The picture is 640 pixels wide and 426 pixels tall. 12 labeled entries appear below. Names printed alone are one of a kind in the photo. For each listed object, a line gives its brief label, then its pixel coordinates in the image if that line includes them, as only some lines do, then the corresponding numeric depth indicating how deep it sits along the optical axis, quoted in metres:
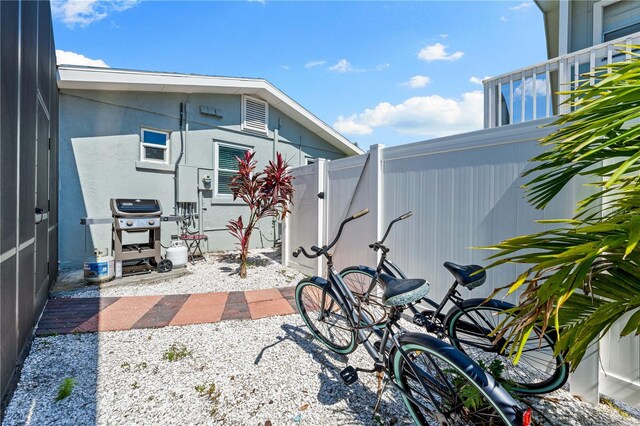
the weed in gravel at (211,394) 1.89
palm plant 0.95
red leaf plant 5.15
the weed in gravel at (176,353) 2.46
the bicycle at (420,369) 1.27
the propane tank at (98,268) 4.25
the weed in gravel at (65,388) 1.93
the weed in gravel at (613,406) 1.86
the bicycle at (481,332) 1.86
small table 5.89
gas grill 4.55
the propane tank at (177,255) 5.09
